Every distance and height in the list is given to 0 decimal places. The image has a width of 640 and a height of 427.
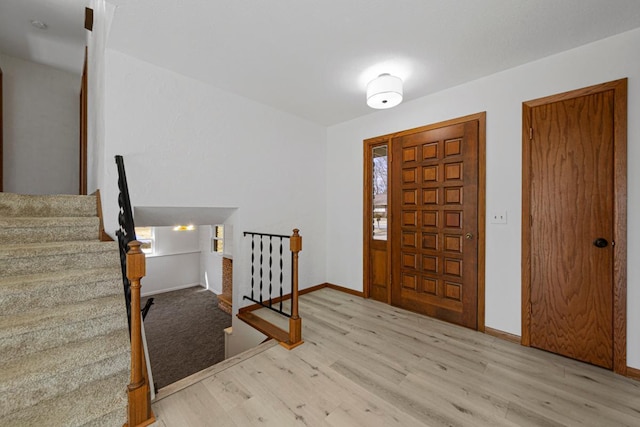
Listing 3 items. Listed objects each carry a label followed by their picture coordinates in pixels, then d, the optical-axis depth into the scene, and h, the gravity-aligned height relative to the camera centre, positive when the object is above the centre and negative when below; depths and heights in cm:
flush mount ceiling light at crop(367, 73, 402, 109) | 228 +111
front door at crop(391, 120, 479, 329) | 254 -9
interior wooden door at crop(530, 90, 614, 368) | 190 -10
